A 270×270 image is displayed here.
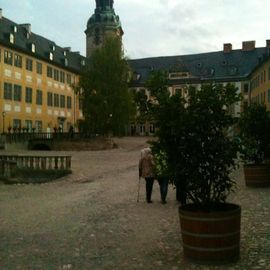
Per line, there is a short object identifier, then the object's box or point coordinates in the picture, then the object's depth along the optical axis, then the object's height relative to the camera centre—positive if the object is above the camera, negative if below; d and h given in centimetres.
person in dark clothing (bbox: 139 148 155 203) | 1033 -92
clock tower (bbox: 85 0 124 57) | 6809 +1830
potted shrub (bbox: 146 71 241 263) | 564 -20
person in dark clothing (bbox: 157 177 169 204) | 1018 -140
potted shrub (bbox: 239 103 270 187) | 1241 -28
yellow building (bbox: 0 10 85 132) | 3939 +578
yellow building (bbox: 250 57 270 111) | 4466 +652
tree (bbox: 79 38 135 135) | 3748 +399
